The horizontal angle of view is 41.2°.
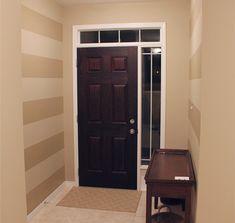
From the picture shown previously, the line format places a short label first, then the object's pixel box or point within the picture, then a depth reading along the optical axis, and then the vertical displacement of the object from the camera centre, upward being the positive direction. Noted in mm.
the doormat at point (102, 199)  4031 -1551
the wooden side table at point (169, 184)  2848 -905
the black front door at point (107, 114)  4477 -429
